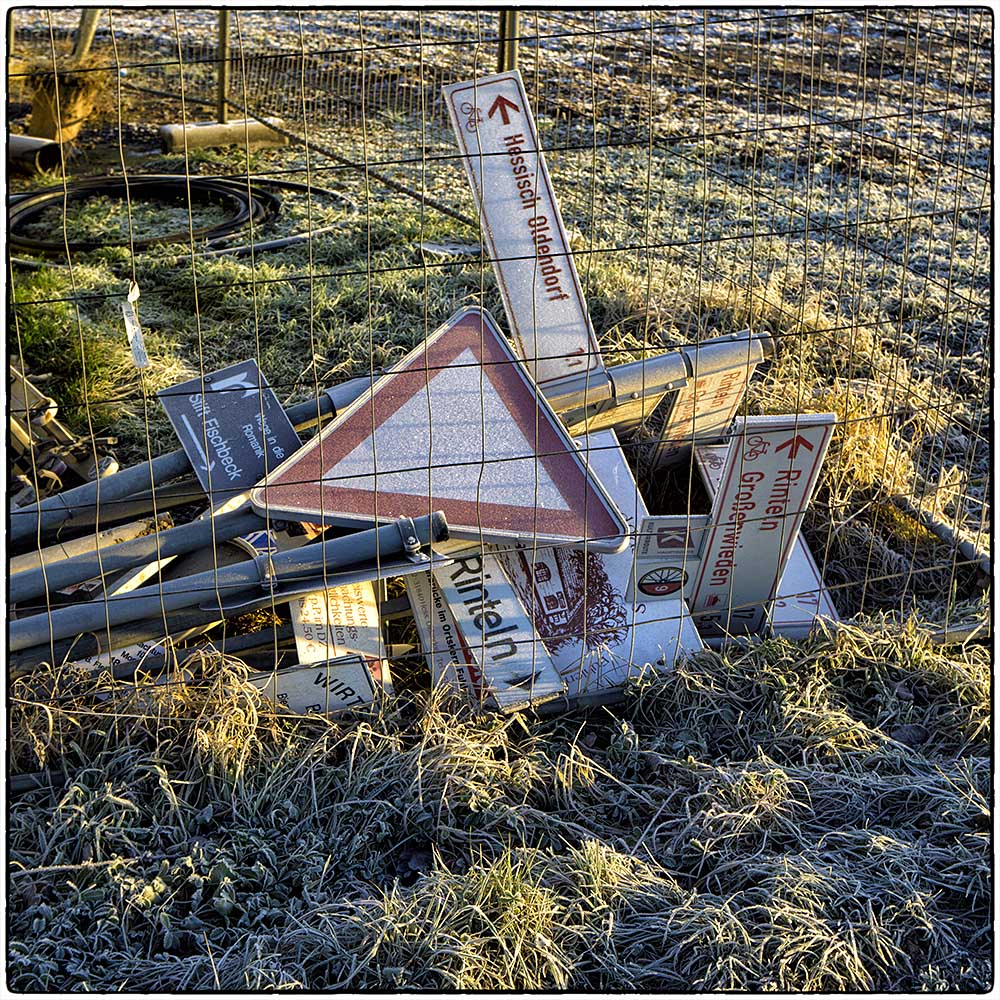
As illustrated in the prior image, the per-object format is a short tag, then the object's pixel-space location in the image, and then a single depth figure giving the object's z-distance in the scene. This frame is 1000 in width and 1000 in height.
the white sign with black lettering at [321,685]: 3.22
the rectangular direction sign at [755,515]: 3.46
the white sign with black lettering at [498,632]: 3.28
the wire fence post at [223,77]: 8.36
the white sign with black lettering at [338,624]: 3.32
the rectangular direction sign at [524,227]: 4.04
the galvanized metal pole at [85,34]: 9.34
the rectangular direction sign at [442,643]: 3.31
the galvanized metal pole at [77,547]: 3.35
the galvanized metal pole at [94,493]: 3.41
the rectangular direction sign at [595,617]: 3.46
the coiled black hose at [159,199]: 6.84
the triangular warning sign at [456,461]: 3.30
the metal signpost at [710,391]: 3.99
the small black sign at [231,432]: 3.48
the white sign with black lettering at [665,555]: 3.59
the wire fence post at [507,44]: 5.11
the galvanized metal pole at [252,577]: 3.14
